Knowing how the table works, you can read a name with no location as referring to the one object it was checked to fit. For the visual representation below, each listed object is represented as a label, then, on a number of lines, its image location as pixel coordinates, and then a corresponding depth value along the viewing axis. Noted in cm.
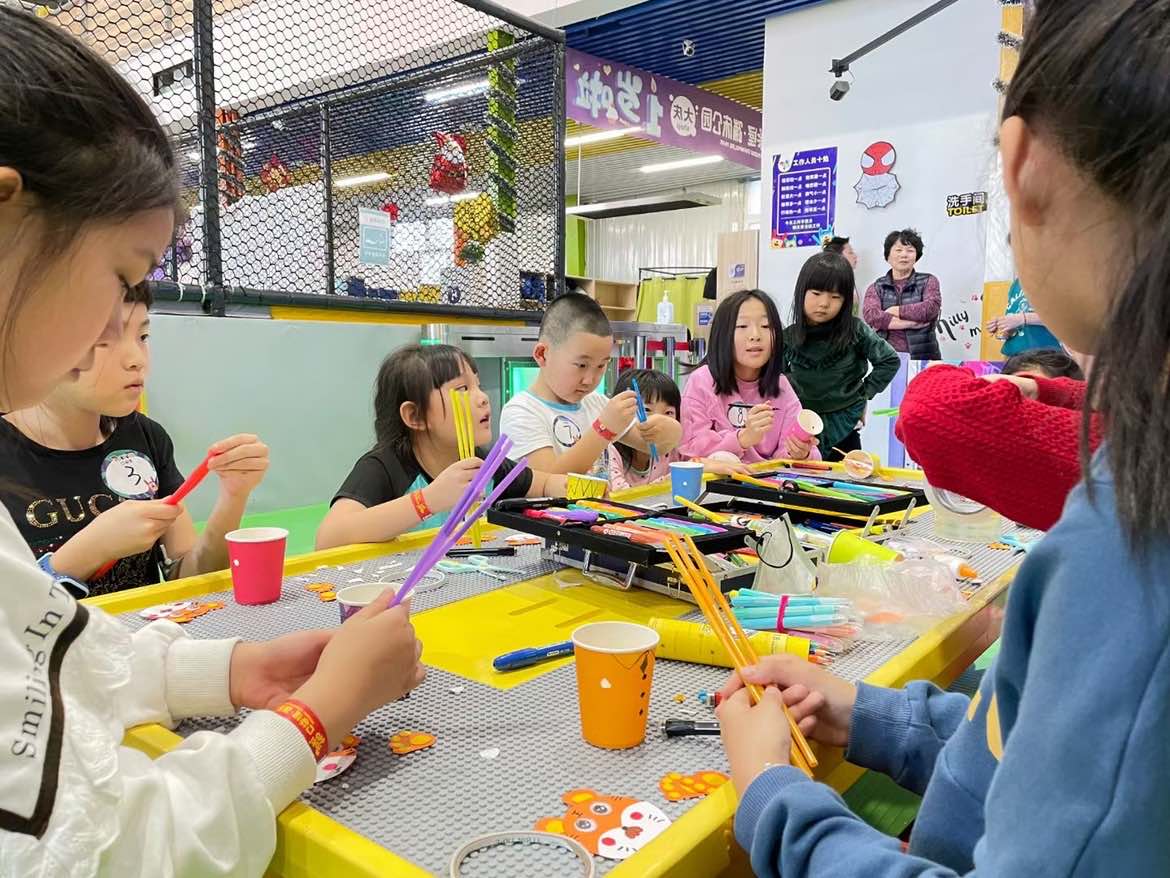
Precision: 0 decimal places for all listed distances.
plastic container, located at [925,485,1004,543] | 136
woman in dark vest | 420
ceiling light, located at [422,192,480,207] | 284
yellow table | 52
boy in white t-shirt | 207
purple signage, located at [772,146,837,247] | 461
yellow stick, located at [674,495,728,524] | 122
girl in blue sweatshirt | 36
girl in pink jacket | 259
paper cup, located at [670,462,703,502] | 160
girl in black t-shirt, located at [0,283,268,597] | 129
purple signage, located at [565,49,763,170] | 539
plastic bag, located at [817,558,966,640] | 96
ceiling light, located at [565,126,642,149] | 738
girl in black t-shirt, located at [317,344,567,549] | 163
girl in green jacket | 303
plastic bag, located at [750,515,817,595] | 106
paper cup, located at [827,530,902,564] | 115
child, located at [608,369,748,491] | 232
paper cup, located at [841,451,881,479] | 198
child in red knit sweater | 82
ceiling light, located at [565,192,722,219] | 916
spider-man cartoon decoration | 439
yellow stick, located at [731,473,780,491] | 153
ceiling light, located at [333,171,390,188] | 293
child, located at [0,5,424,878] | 48
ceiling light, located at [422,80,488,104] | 303
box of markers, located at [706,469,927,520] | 144
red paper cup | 101
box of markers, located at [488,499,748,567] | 102
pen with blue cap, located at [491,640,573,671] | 82
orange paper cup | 66
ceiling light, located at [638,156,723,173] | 834
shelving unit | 901
